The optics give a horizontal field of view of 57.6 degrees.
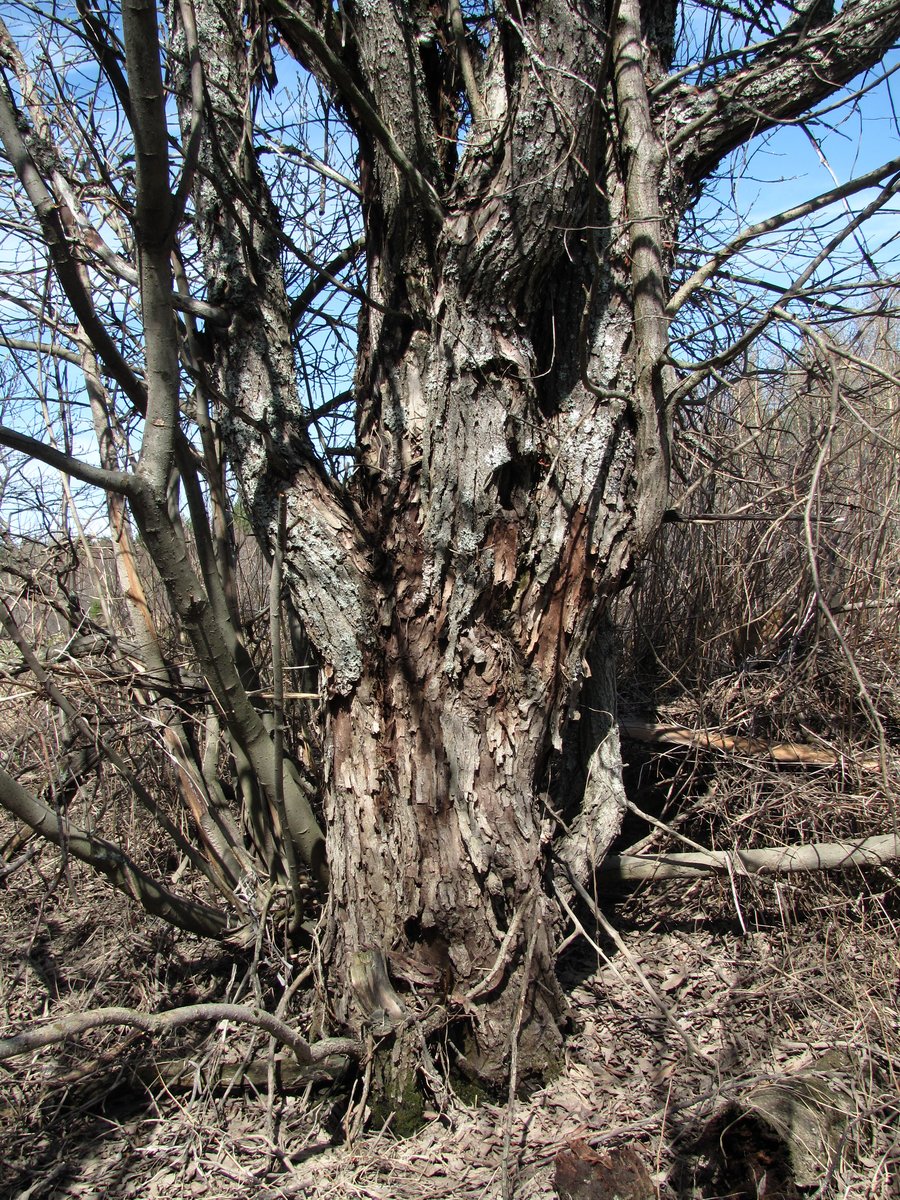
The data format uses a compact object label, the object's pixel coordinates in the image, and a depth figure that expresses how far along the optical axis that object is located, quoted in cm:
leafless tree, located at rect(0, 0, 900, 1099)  246
